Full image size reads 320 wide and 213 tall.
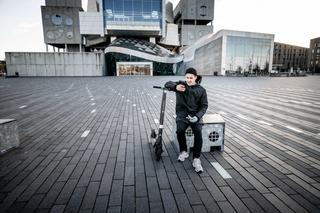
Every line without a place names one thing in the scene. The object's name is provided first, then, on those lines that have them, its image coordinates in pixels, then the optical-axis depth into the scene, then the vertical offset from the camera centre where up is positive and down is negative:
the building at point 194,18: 81.45 +24.21
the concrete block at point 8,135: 4.17 -1.25
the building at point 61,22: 68.31 +18.62
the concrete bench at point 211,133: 4.18 -1.19
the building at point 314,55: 107.62 +11.85
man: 3.61 -0.51
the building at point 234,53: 55.31 +6.76
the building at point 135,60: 52.34 +4.38
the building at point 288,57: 114.19 +11.45
